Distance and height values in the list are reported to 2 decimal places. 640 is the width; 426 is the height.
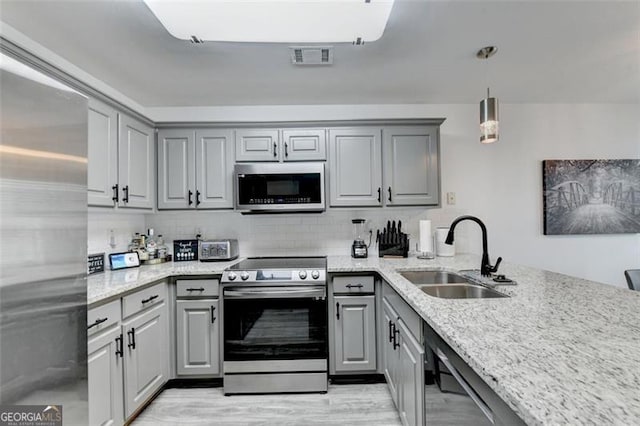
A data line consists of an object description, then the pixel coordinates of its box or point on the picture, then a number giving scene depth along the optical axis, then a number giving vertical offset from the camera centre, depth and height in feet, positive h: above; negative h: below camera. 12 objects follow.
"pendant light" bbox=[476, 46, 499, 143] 5.60 +1.85
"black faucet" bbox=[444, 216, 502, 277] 5.55 -0.86
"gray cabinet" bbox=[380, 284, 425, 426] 4.39 -2.55
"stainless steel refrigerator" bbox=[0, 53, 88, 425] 2.69 -0.22
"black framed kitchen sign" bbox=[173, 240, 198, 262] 8.79 -0.95
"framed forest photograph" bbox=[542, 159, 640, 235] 9.62 +0.40
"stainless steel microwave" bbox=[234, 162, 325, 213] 8.34 +0.87
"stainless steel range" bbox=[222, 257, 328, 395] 7.13 -2.78
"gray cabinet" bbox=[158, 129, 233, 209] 8.63 +1.51
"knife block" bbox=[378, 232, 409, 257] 8.93 -0.97
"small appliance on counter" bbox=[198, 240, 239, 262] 8.57 -0.93
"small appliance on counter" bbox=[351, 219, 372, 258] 9.01 -0.93
